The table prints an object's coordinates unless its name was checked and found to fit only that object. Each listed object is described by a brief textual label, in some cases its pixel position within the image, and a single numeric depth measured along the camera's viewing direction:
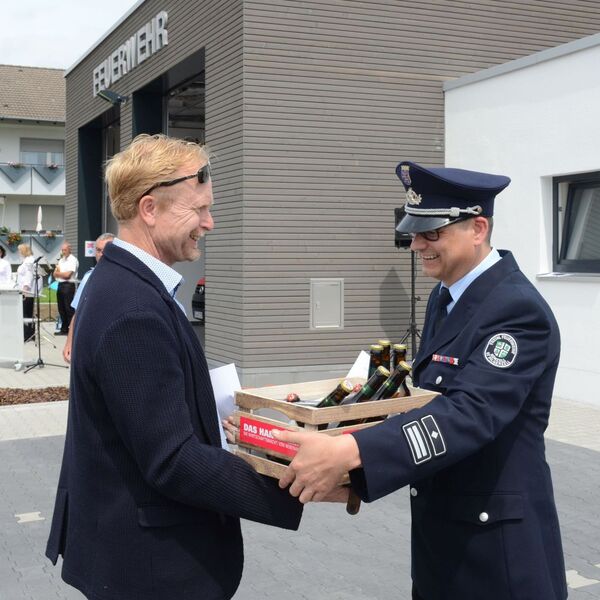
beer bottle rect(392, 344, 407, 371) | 2.57
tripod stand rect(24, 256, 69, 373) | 14.25
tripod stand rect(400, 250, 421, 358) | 11.80
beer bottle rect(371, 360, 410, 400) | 2.30
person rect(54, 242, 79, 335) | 18.30
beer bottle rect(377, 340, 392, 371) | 2.65
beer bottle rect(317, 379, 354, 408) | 2.37
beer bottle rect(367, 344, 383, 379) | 2.64
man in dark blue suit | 2.01
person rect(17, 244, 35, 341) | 16.14
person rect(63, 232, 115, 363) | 9.52
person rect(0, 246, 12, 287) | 15.88
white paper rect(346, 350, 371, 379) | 2.57
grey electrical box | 12.02
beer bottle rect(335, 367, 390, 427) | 2.31
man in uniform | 2.10
